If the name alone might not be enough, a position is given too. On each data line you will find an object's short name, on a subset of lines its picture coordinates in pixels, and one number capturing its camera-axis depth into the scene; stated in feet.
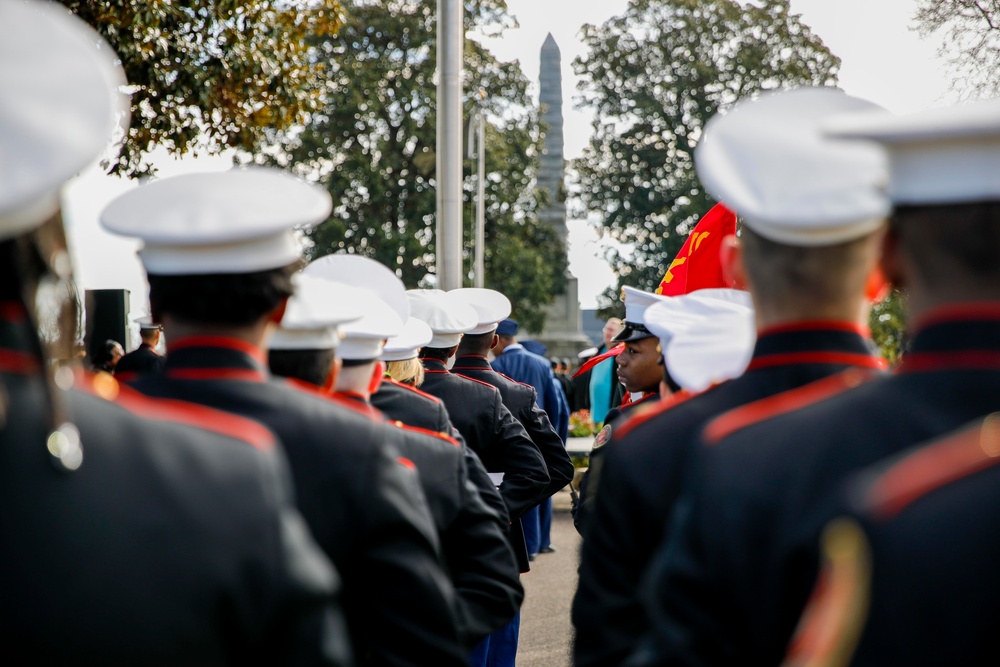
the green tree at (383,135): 96.02
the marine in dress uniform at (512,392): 21.45
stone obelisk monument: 114.73
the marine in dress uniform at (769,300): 6.34
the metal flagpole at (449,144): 36.70
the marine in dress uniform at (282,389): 6.88
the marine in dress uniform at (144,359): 29.37
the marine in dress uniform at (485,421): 18.62
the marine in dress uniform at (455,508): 9.98
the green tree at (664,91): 108.47
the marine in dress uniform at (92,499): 5.04
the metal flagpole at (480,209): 79.48
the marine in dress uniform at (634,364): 16.74
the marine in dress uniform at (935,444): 4.40
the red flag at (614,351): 18.82
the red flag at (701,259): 19.43
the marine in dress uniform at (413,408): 13.66
